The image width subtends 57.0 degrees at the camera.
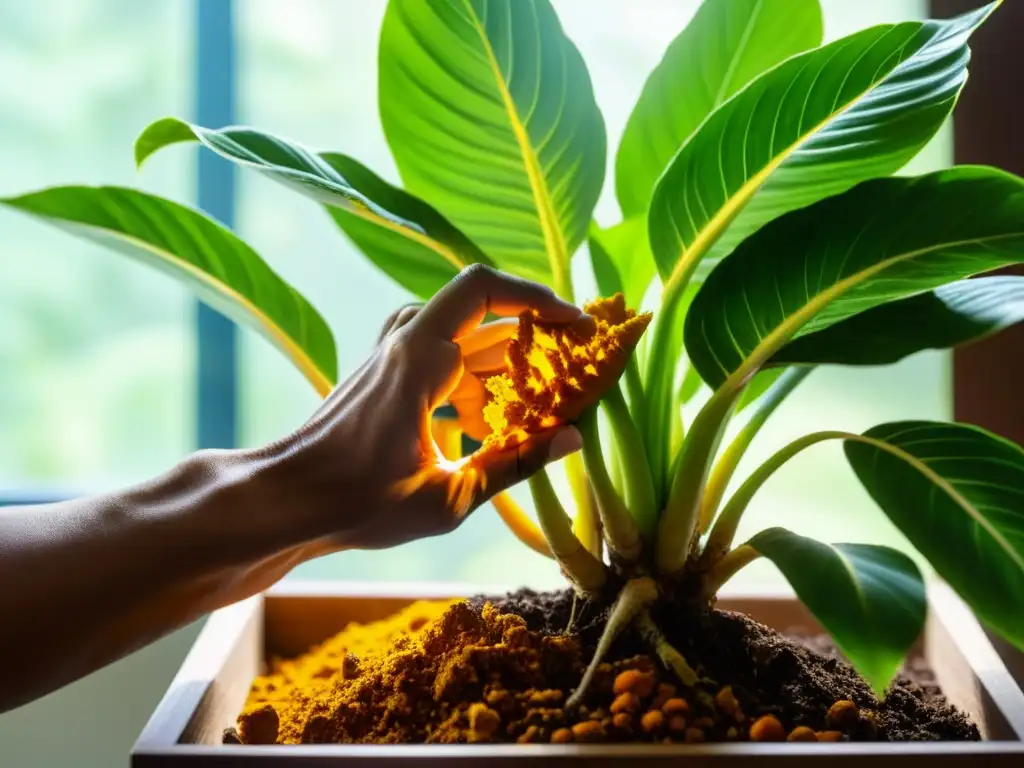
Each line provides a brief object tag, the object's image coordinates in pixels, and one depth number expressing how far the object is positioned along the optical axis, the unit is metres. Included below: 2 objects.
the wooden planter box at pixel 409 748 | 0.55
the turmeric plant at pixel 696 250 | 0.62
